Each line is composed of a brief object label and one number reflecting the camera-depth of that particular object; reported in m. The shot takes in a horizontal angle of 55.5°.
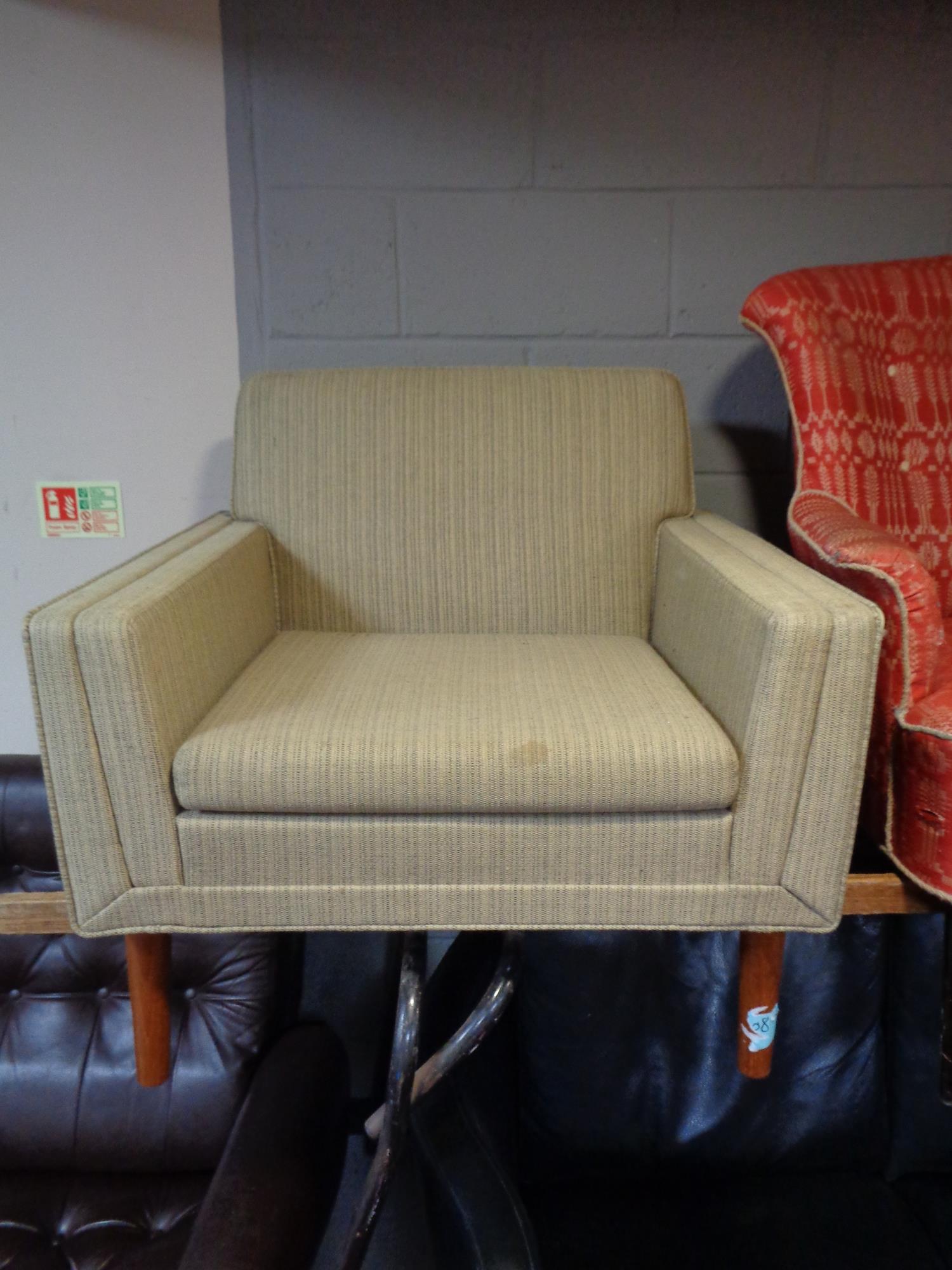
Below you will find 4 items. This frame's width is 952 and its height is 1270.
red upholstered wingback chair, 1.02
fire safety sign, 1.56
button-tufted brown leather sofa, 1.13
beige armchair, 0.84
